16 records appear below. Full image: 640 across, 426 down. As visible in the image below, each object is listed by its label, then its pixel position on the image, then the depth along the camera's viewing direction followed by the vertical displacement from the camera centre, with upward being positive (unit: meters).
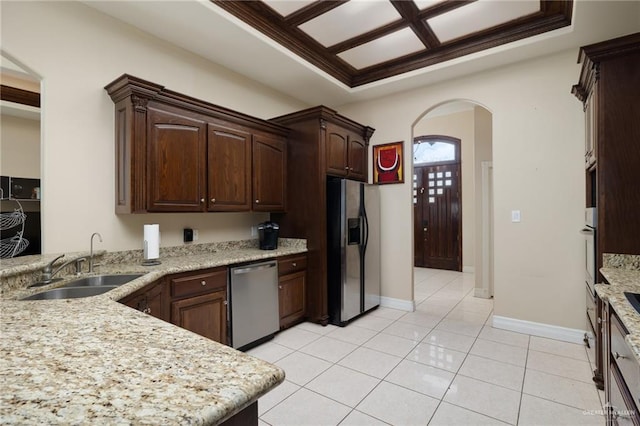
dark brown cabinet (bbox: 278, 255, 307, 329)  3.20 -0.83
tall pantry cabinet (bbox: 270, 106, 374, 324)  3.39 +0.36
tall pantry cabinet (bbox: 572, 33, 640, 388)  2.04 +0.43
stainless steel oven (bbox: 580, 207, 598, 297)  2.30 -0.29
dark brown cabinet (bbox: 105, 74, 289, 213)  2.40 +0.54
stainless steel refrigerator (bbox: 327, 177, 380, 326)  3.44 -0.44
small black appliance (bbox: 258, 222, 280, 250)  3.35 -0.24
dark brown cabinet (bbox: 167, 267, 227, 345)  2.34 -0.71
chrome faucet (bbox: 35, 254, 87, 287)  1.83 -0.36
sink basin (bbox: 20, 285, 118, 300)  1.68 -0.46
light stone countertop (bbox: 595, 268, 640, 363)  1.04 -0.40
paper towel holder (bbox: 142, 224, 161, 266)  2.49 -0.24
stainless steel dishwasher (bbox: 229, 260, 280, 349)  2.73 -0.85
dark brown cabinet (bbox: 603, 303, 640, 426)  1.10 -0.68
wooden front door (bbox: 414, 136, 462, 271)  6.49 -0.10
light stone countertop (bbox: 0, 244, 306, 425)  0.60 -0.39
